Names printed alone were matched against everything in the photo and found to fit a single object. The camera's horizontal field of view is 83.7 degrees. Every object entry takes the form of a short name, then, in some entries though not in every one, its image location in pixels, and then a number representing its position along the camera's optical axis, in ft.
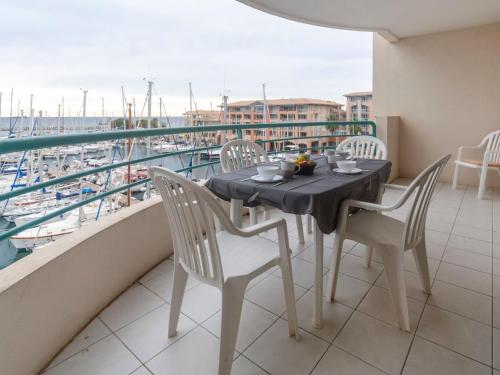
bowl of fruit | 5.48
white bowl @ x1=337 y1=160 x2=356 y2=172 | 5.49
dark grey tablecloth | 4.14
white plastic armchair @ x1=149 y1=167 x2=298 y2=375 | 3.22
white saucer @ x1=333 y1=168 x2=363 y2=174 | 5.50
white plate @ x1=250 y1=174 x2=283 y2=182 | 4.93
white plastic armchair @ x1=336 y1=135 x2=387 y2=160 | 8.09
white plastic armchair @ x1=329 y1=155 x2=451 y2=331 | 4.18
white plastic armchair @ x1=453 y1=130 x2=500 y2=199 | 11.38
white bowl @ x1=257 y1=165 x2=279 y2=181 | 4.91
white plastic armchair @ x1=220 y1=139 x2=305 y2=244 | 6.86
